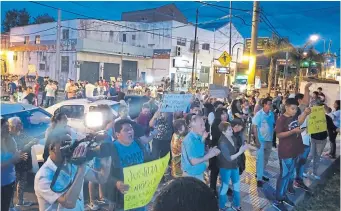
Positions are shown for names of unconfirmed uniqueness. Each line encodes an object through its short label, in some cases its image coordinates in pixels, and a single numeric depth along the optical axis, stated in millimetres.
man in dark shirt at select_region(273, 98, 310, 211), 5566
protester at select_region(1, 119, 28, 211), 3975
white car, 8594
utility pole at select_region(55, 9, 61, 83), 20656
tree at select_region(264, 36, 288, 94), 37875
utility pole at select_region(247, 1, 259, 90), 12797
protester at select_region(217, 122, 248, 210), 5059
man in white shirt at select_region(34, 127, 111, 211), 2885
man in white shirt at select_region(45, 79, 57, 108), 17375
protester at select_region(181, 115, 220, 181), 4422
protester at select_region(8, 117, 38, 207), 4657
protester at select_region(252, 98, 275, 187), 6754
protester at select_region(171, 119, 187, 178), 5443
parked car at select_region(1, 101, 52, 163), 6141
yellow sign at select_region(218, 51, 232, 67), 13470
